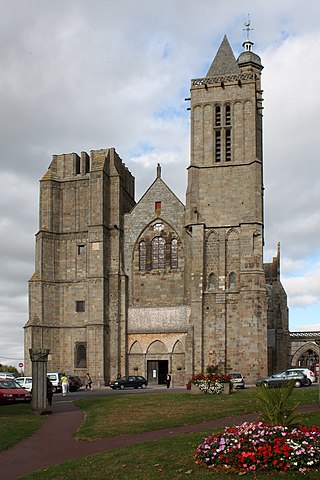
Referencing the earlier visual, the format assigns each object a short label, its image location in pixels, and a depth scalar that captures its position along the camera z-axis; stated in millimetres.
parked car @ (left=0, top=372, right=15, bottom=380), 50372
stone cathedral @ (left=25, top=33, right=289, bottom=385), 54438
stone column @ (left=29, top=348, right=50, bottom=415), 27984
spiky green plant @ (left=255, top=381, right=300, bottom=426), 14891
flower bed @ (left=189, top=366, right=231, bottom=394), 34531
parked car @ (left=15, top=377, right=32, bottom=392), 46844
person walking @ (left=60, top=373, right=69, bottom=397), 44656
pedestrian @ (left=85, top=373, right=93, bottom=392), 53406
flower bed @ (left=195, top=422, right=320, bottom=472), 13039
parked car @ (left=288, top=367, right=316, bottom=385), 45625
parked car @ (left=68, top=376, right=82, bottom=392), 50844
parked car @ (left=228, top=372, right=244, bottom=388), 46184
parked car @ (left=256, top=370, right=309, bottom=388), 44719
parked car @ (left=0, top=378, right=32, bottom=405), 32688
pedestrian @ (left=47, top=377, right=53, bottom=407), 31692
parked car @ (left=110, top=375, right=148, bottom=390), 52031
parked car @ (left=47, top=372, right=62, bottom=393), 49656
